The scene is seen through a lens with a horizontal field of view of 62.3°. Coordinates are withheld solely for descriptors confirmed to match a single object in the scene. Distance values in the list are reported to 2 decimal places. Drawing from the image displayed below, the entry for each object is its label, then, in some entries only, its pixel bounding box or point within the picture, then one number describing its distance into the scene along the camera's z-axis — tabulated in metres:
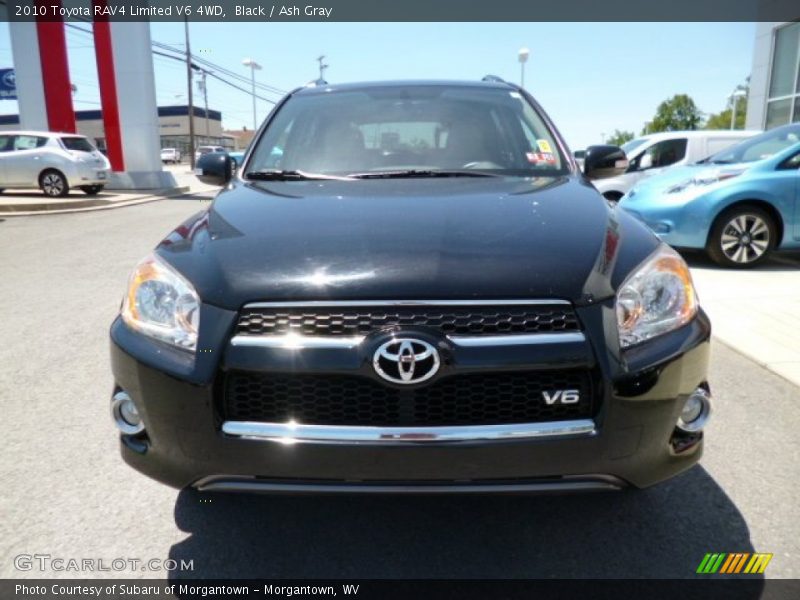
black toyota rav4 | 1.73
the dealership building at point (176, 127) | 77.12
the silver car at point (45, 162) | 16.06
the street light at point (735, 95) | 51.39
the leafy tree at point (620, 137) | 82.49
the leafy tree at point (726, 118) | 68.26
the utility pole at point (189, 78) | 41.09
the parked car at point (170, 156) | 63.34
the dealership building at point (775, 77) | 17.16
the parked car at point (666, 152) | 10.04
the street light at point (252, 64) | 41.59
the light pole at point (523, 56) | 24.44
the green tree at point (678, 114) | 66.00
